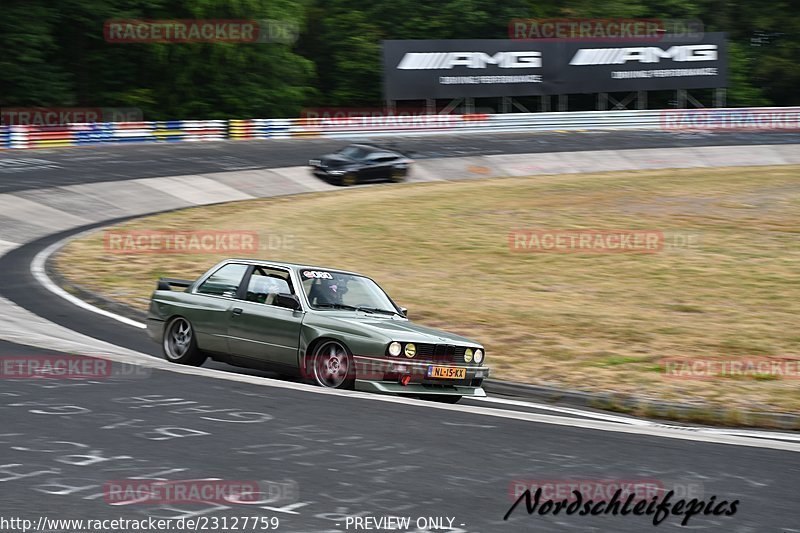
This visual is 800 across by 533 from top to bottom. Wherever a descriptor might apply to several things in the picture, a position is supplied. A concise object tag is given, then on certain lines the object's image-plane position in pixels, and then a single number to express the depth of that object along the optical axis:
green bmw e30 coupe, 9.28
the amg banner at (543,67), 48.62
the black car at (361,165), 33.12
